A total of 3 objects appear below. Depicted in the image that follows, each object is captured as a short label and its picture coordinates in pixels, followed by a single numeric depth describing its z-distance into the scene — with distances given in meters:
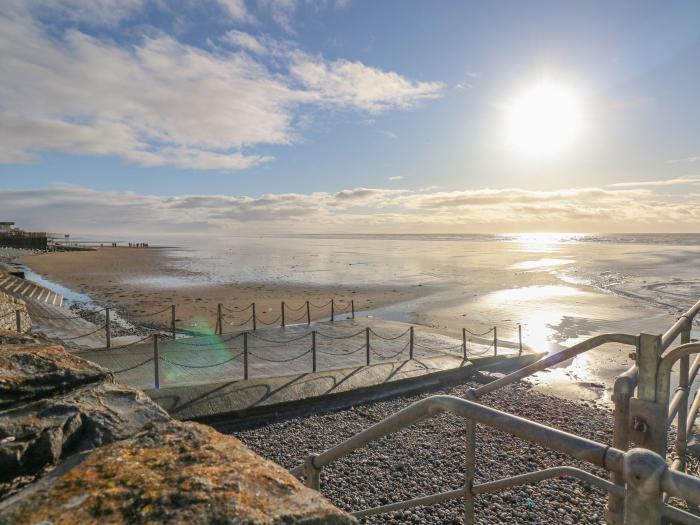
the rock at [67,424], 2.01
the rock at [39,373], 2.53
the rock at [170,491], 1.42
